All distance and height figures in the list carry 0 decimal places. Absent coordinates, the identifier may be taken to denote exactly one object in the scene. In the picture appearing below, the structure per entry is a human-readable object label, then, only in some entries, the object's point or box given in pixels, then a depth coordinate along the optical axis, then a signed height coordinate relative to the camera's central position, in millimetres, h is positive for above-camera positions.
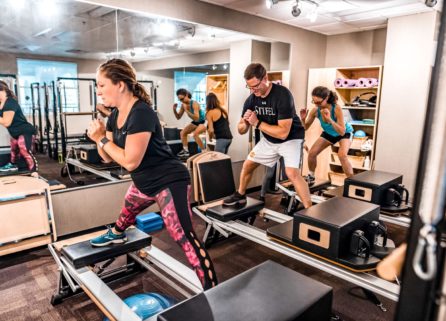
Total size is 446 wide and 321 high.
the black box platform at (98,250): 2084 -974
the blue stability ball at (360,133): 5179 -395
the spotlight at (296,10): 3888 +1090
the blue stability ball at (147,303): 1852 -1134
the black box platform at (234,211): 2854 -926
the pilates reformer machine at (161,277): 1207 -964
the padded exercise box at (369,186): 2979 -697
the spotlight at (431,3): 3584 +1127
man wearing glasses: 2760 -197
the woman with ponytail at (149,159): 1812 -318
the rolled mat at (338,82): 5232 +376
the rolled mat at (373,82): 4918 +371
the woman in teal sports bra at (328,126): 3832 -239
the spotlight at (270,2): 3669 +1096
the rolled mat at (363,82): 4977 +371
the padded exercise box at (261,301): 1173 -729
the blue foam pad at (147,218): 3514 -1229
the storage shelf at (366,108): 4901 -8
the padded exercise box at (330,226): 2016 -730
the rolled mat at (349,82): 5121 +374
